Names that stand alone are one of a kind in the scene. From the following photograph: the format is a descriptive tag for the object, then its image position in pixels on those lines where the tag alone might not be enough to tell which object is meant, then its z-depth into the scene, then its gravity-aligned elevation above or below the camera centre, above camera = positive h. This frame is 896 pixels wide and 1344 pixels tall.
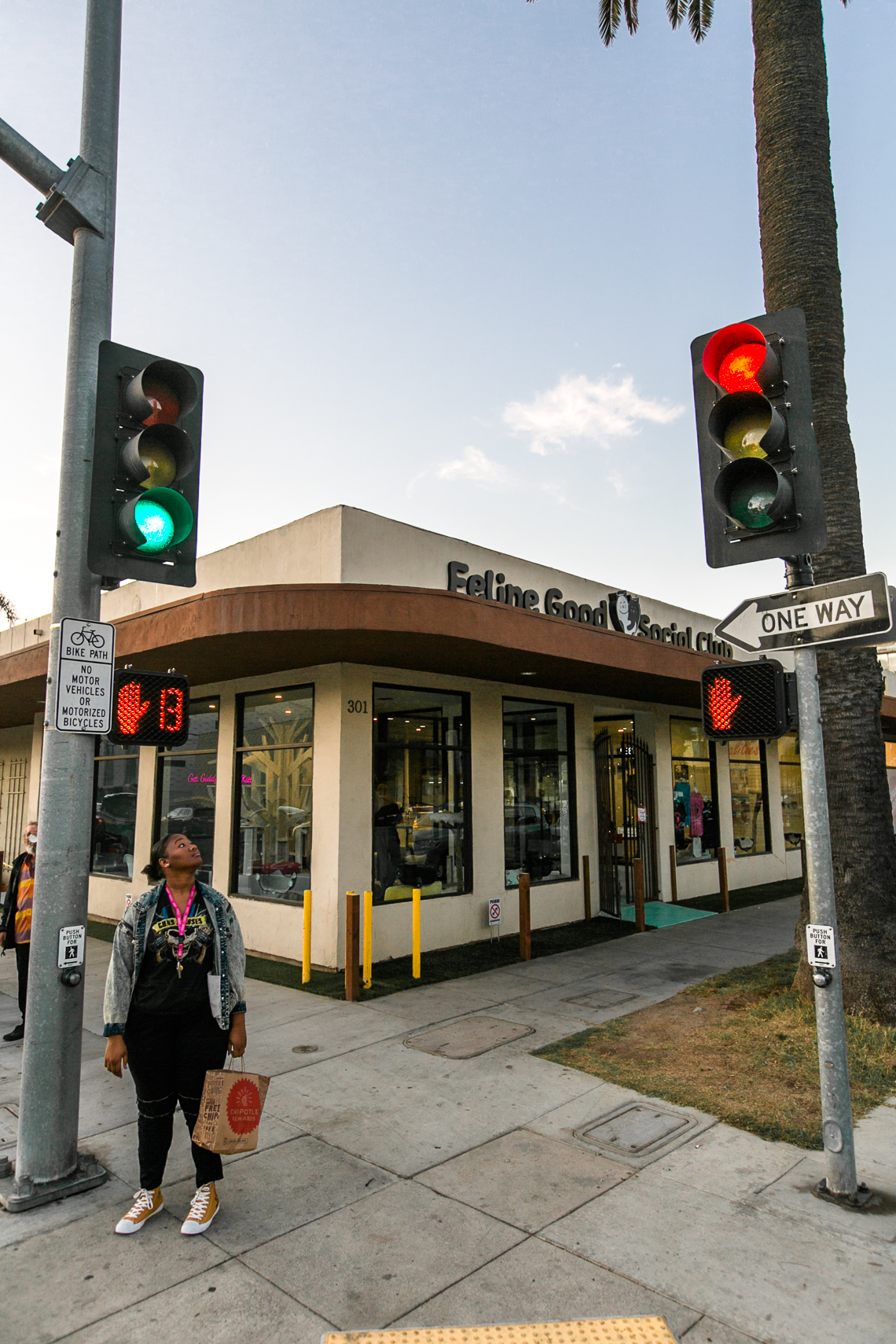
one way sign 4.14 +0.94
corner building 9.16 +0.94
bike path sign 4.54 +0.71
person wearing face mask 7.24 -0.87
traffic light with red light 4.28 +1.81
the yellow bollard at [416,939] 9.12 -1.41
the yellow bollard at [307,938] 9.13 -1.40
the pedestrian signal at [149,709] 4.75 +0.57
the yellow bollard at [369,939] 8.80 -1.37
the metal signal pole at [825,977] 4.20 -0.86
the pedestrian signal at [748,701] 4.35 +0.53
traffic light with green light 4.57 +1.79
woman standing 4.11 -0.99
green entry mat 13.05 -1.74
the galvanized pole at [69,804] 4.40 +0.03
